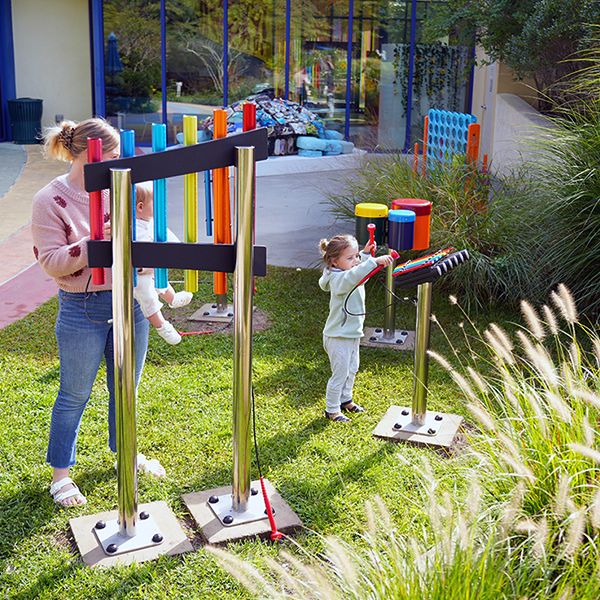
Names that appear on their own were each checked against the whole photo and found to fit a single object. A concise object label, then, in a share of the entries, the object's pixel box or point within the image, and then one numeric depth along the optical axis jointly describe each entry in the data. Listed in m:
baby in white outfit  4.60
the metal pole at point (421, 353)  5.46
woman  4.33
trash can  19.30
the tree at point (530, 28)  11.20
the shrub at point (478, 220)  7.76
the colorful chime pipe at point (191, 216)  4.35
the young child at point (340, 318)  5.61
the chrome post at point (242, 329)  4.08
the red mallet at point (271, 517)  4.32
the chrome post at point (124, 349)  3.87
